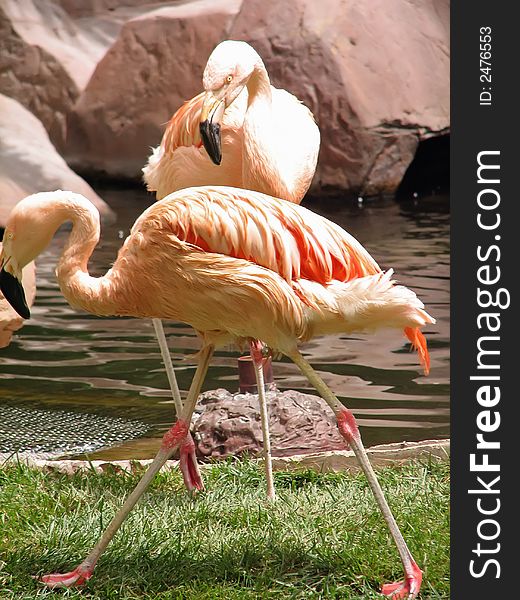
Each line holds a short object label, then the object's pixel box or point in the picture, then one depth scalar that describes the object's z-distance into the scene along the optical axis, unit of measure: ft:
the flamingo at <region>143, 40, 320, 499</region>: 30.19
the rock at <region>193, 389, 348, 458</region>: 34.63
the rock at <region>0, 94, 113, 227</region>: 74.38
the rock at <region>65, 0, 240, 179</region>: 91.56
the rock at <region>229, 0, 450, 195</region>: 85.76
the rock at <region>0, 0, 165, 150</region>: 101.35
